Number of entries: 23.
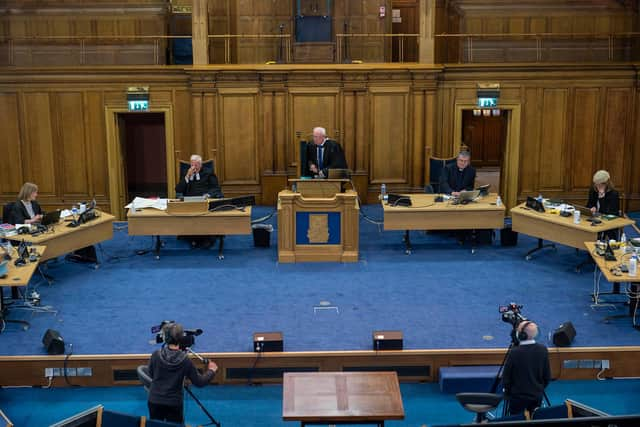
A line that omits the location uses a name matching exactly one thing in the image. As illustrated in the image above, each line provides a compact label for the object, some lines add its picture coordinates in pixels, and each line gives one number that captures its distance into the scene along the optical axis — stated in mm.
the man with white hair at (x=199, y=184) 11352
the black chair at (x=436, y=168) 12328
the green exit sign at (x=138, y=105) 13133
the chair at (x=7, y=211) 10062
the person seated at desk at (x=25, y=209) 9977
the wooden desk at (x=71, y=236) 9453
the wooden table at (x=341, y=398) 5621
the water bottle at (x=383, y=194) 11067
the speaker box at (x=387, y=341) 7422
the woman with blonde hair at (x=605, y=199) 10078
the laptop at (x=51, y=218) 9875
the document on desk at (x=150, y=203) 10839
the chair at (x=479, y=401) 5613
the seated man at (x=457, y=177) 11469
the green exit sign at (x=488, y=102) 13227
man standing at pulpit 11742
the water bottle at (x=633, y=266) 8062
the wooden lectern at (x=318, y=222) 10375
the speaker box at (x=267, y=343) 7422
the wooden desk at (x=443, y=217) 10703
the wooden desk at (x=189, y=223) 10586
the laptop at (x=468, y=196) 10914
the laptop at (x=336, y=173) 11035
